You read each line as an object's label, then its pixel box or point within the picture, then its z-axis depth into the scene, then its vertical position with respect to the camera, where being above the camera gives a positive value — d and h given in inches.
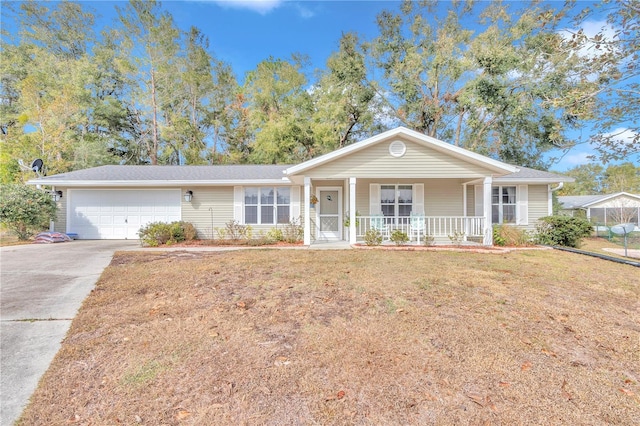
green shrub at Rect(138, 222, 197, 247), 411.5 -22.3
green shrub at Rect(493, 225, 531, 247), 422.3 -30.9
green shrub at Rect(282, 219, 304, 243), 451.1 -23.2
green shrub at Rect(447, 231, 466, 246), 414.2 -32.2
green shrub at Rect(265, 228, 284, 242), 454.9 -29.0
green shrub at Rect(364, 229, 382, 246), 404.2 -29.6
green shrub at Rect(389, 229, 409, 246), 410.6 -29.0
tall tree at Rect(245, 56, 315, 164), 817.5 +306.0
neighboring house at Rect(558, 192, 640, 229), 936.3 +20.0
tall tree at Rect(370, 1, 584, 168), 663.1 +337.9
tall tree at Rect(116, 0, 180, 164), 808.3 +437.6
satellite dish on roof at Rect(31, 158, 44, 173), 567.3 +104.6
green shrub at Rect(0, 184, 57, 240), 424.5 +14.5
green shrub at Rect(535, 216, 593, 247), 415.2 -22.7
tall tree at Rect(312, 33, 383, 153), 804.0 +325.6
